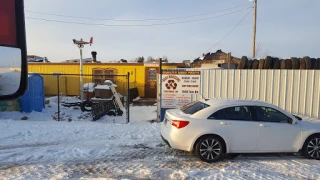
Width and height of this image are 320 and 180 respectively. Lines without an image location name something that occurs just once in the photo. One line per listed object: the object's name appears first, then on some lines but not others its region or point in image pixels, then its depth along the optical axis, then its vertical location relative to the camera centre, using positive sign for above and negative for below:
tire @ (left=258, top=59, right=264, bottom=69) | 10.34 +0.58
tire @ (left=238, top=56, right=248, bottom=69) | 10.50 +0.62
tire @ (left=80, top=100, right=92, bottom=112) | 14.21 -1.62
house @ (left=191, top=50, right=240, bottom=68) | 25.67 +2.28
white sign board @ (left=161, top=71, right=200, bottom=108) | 10.39 -0.38
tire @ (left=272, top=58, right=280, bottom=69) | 10.30 +0.58
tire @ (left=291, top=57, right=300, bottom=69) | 10.17 +0.58
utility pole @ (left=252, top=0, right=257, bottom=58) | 21.48 +4.44
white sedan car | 5.94 -1.26
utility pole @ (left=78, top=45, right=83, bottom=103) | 15.92 -0.31
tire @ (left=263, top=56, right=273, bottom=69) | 10.33 +0.62
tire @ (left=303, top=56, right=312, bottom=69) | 10.02 +0.61
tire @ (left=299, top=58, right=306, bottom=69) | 10.09 +0.58
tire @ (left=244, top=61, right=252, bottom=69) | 10.49 +0.54
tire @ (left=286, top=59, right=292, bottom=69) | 10.19 +0.58
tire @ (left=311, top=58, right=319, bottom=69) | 10.06 +0.58
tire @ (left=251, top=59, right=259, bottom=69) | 10.43 +0.54
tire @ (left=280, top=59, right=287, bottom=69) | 10.20 +0.58
